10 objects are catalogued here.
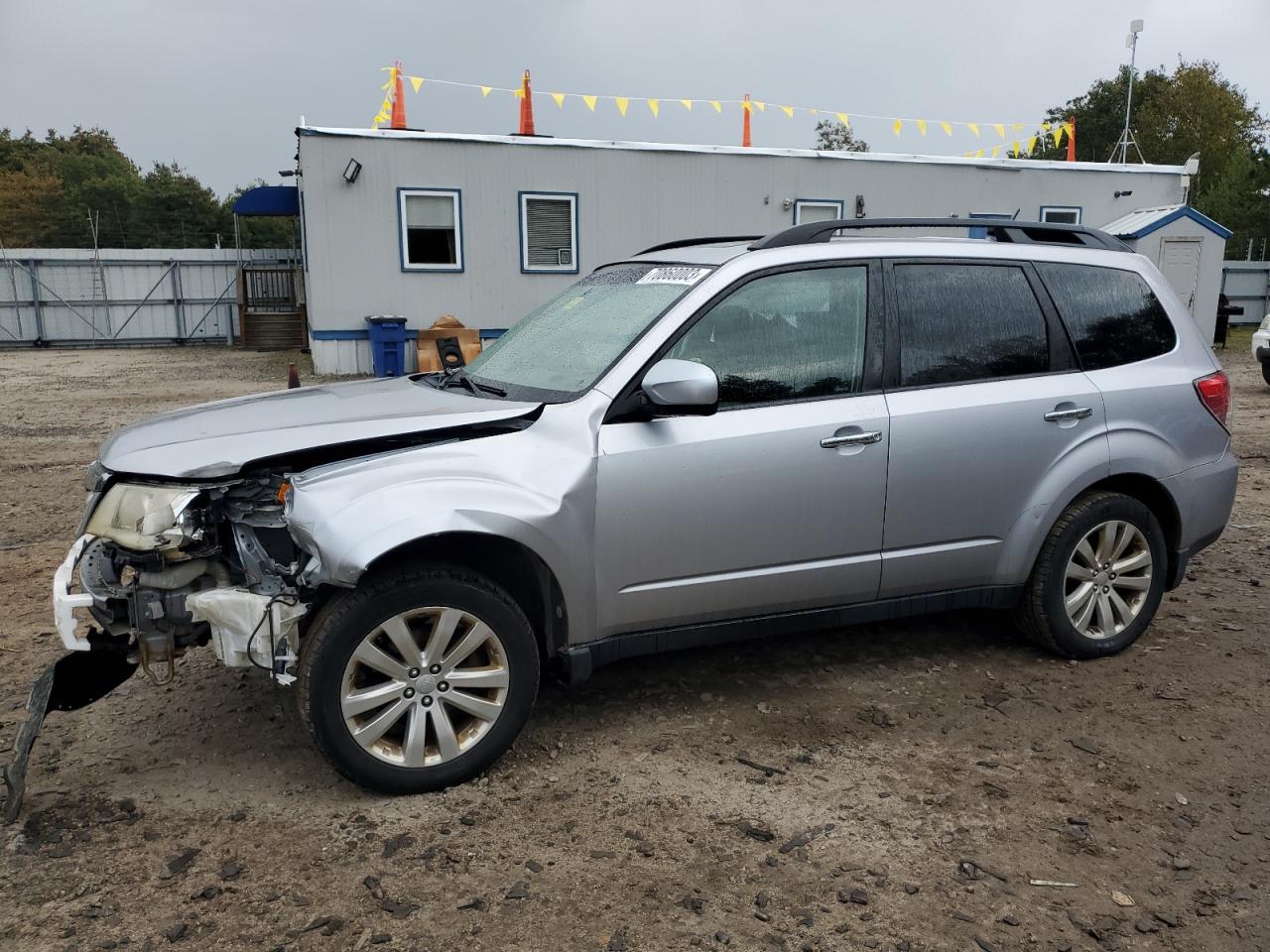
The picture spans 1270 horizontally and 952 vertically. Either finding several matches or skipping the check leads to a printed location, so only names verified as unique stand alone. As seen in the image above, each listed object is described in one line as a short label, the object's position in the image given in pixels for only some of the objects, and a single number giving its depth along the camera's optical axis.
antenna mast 24.22
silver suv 3.26
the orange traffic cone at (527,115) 16.95
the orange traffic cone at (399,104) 16.12
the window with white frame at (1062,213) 19.64
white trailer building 15.88
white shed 18.98
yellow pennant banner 16.08
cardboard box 16.16
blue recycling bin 15.91
